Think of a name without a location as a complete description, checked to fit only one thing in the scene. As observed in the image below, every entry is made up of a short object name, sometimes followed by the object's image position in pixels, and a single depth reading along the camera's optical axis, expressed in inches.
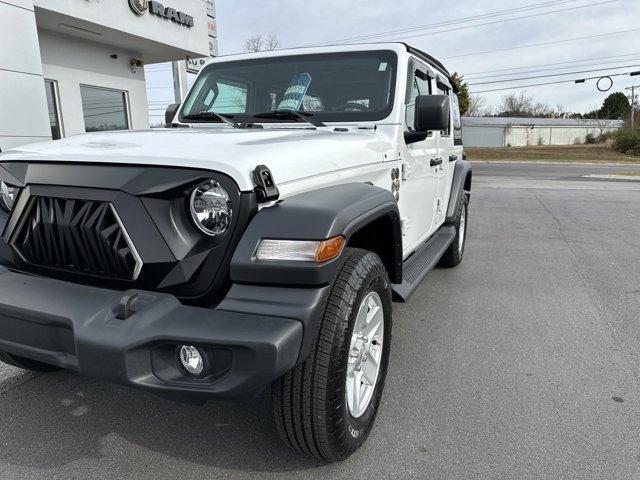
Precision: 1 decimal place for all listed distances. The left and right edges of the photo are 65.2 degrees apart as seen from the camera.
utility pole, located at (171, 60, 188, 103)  561.9
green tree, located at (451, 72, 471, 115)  1995.4
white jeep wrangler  67.1
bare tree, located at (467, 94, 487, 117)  2872.0
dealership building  311.6
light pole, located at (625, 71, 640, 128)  2036.9
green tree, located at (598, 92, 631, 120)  2818.4
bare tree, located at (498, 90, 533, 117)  3184.1
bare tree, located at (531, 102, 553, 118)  3244.6
